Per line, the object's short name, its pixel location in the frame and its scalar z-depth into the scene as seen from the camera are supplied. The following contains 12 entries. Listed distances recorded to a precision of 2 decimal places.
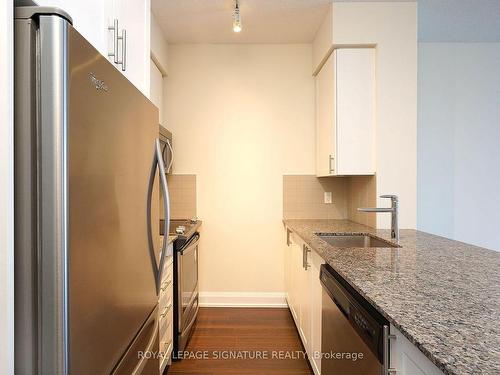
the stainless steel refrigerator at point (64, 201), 0.65
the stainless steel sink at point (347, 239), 2.31
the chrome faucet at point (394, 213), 2.03
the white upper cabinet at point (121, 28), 0.92
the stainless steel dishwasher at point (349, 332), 0.93
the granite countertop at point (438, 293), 0.65
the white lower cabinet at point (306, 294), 1.87
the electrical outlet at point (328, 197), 3.27
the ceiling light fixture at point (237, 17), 2.43
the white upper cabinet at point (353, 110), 2.50
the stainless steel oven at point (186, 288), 2.21
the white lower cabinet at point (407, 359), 0.73
